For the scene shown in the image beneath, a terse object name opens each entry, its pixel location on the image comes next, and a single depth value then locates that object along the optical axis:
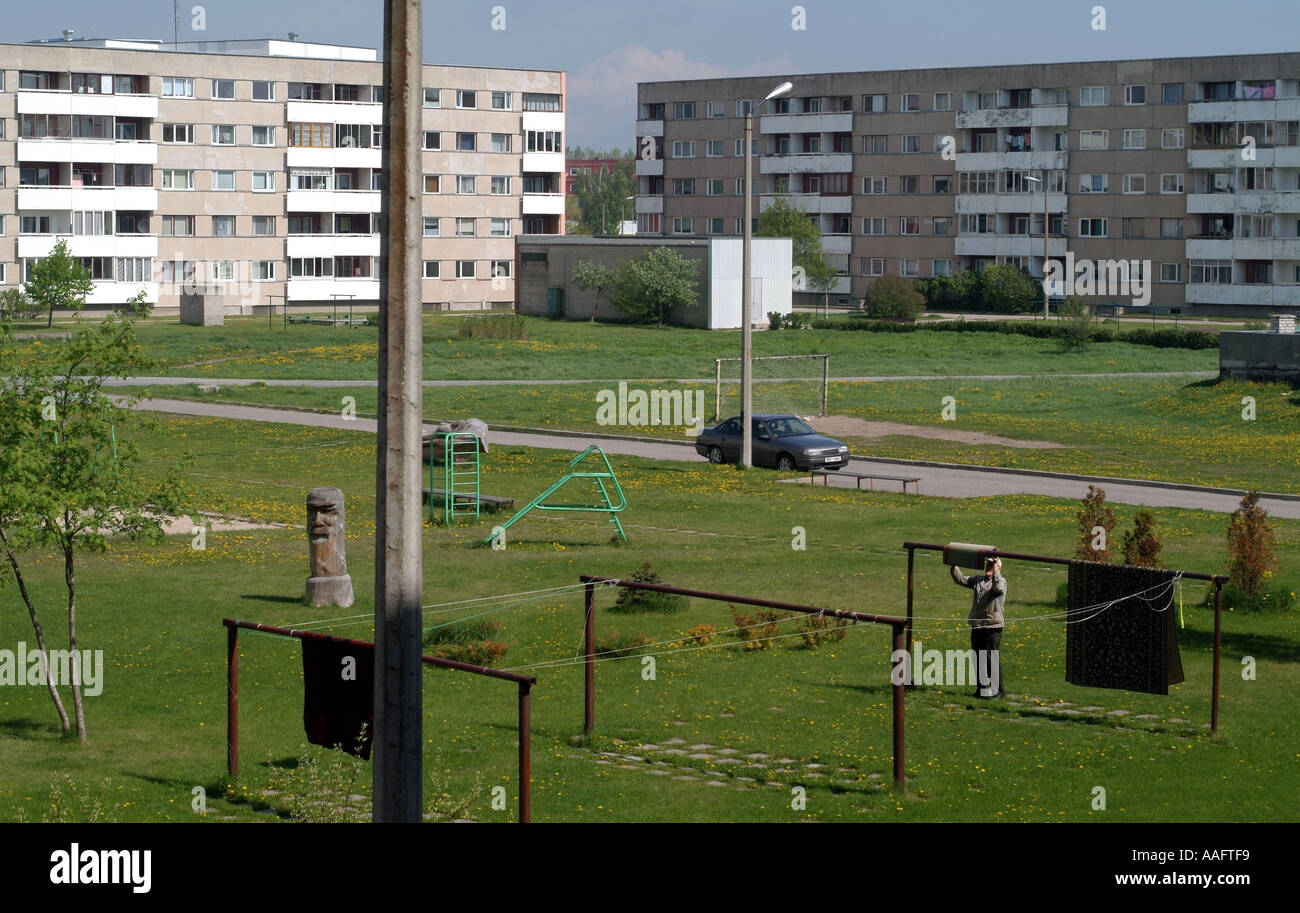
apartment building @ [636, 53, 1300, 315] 99.25
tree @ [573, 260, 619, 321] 92.69
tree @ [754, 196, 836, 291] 103.25
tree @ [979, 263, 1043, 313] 101.88
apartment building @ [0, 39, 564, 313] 95.88
